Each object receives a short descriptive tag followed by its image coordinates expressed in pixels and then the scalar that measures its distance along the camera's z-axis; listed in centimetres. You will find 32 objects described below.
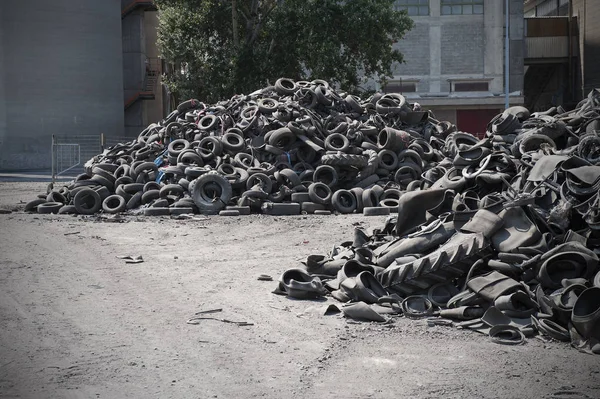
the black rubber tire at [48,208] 1759
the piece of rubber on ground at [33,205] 1803
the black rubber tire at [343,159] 1750
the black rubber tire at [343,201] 1678
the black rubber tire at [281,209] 1661
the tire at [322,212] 1669
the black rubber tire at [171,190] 1734
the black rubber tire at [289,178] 1744
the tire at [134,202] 1745
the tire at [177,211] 1661
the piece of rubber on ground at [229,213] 1636
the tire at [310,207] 1681
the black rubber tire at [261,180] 1730
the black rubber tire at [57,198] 1838
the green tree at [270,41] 3175
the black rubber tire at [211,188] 1681
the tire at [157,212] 1659
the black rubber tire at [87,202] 1744
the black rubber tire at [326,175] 1758
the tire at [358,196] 1695
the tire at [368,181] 1783
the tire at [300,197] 1709
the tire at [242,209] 1658
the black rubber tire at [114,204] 1723
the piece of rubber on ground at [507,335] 660
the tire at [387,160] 1812
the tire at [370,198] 1673
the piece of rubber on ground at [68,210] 1748
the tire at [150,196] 1738
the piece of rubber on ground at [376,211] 1583
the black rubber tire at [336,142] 1822
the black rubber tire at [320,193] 1698
